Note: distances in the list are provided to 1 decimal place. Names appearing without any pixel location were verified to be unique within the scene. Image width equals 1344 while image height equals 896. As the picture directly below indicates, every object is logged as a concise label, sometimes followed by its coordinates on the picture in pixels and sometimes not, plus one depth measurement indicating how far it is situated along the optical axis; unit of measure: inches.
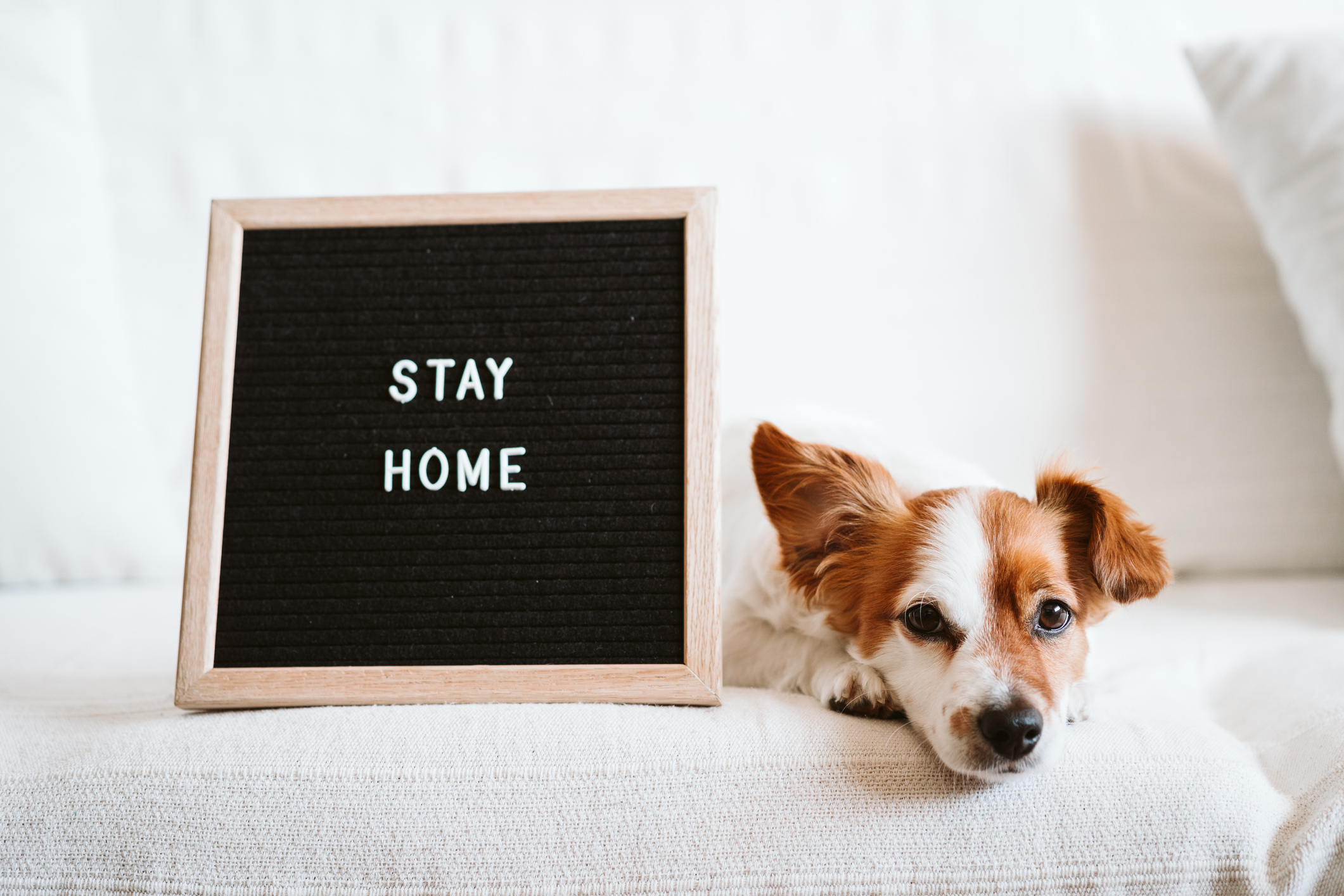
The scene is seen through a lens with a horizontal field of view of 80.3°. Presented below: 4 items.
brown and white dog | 33.9
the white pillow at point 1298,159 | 54.0
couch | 55.3
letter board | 34.1
